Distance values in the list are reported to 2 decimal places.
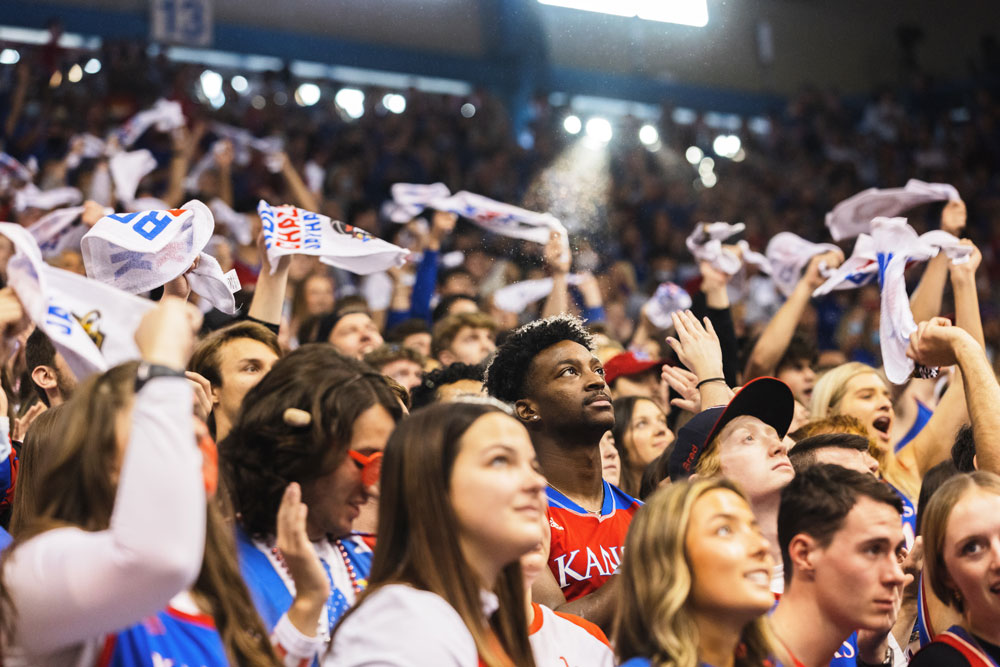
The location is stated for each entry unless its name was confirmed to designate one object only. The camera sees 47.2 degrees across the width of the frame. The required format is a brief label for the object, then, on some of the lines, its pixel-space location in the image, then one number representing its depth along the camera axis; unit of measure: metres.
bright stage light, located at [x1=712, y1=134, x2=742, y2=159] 13.51
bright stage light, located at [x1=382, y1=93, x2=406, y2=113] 11.72
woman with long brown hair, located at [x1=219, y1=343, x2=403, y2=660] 2.23
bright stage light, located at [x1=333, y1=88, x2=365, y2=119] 11.48
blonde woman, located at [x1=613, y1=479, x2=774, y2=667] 2.04
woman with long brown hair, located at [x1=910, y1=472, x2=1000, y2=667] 2.59
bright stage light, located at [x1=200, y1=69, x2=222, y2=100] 10.46
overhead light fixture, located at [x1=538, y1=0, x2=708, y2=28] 9.14
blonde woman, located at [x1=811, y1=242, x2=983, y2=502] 4.02
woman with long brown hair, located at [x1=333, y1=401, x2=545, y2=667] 1.83
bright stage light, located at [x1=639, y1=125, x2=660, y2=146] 12.68
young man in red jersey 3.06
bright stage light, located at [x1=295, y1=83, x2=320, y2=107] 11.12
